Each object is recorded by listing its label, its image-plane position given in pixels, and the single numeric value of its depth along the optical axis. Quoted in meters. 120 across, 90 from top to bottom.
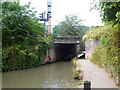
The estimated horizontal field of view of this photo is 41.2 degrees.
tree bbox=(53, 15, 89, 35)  24.17
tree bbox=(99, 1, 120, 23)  4.98
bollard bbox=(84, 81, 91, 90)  3.38
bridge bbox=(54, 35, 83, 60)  17.09
